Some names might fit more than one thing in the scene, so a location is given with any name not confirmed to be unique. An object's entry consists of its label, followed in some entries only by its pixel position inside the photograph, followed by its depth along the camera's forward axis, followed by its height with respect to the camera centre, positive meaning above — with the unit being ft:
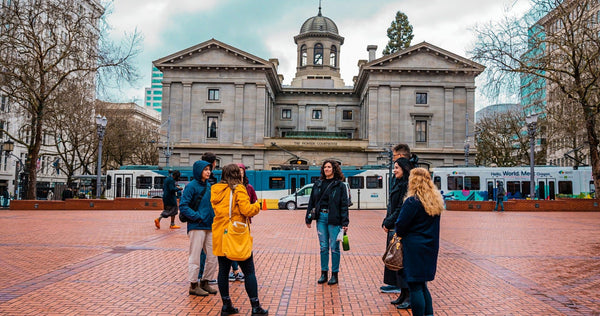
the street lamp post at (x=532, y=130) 91.09 +11.79
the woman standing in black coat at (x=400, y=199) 22.00 -0.32
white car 107.24 -2.07
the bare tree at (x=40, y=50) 86.94 +24.13
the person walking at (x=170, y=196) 50.80 -0.84
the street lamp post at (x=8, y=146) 104.19 +7.93
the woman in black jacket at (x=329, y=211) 26.27 -1.03
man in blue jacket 23.68 -1.68
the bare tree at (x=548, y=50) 80.79 +23.30
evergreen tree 230.48 +70.55
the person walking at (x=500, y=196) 95.36 -0.50
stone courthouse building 168.55 +26.92
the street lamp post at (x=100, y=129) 92.66 +10.58
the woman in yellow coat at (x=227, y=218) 19.69 -1.13
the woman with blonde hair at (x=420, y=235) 17.60 -1.49
